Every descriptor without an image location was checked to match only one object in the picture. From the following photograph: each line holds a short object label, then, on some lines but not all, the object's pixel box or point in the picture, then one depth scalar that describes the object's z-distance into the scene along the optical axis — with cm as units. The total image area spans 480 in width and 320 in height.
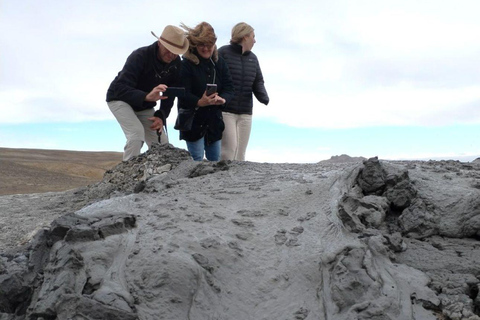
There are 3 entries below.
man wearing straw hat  466
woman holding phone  476
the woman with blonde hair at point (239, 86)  530
